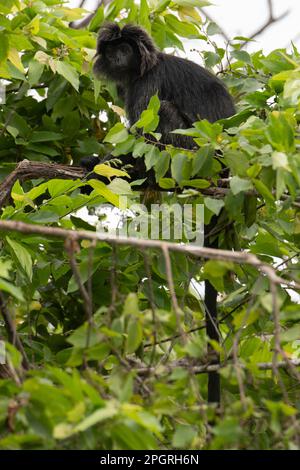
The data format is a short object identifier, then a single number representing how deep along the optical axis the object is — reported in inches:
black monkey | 368.2
